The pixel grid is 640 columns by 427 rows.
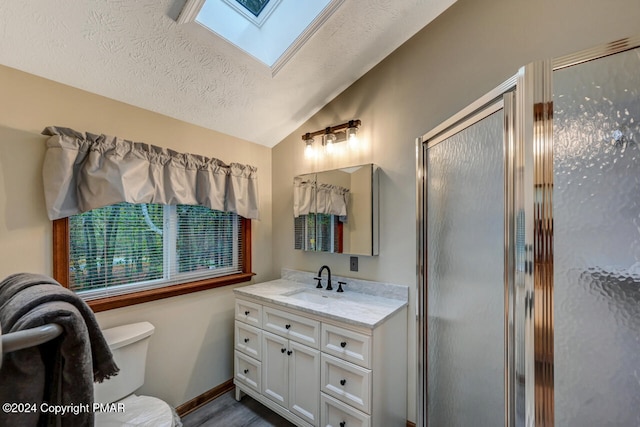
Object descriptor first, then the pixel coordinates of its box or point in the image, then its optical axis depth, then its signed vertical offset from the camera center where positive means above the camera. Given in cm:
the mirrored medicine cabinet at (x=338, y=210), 195 +1
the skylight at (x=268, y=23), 148 +113
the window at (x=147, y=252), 152 -27
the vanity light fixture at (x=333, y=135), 203 +63
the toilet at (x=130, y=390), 123 -93
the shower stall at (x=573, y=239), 77 -8
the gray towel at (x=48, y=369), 50 -31
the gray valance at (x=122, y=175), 135 +23
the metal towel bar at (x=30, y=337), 44 -22
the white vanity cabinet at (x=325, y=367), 142 -94
